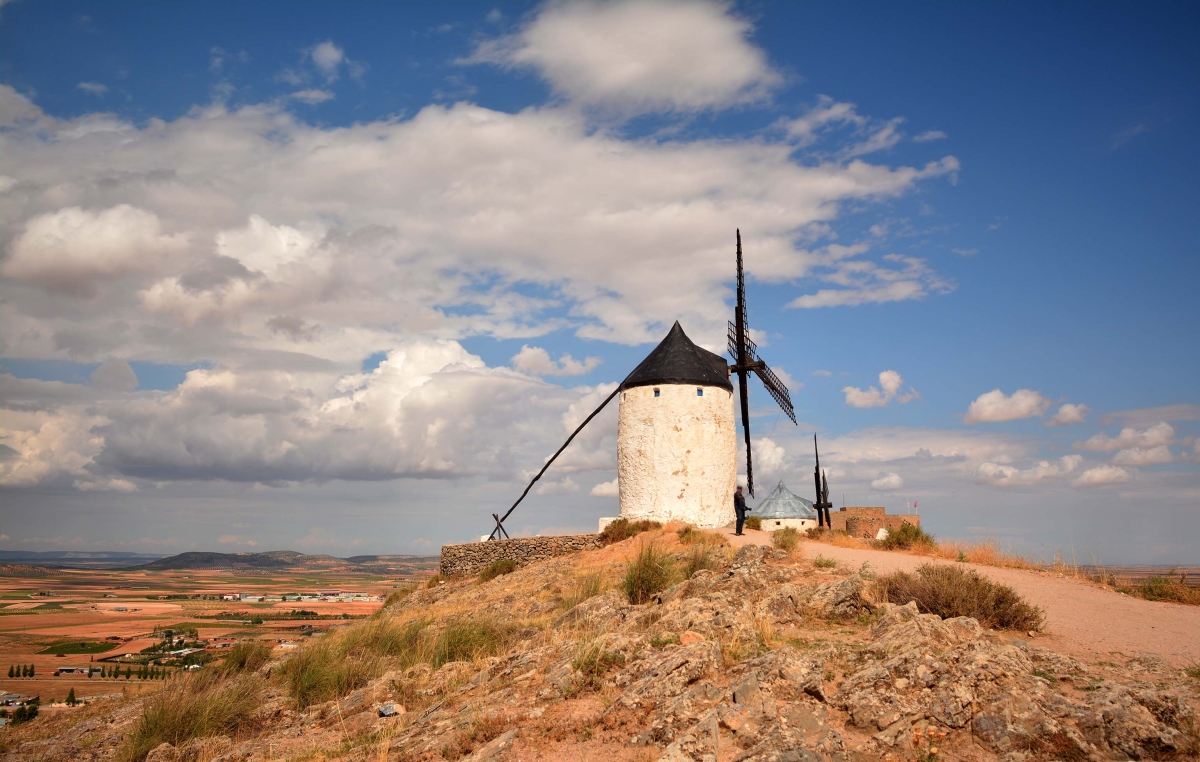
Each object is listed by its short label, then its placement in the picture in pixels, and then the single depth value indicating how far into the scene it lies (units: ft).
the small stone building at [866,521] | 112.98
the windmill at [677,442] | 75.92
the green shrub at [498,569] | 77.23
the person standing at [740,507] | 66.03
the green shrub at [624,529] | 72.95
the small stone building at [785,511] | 115.55
